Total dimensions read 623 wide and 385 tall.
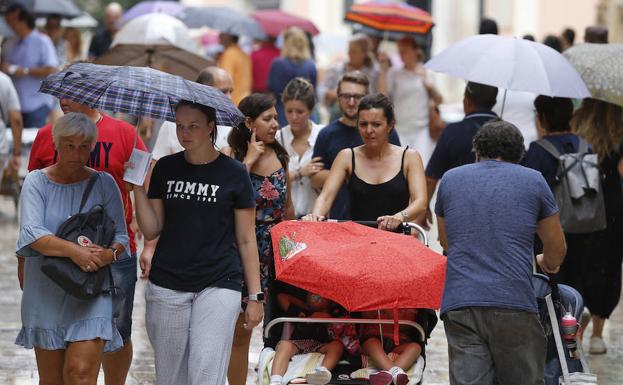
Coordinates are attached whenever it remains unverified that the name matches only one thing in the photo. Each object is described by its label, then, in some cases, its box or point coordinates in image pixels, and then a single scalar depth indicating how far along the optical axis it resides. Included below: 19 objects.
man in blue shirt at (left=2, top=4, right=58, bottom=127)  34.66
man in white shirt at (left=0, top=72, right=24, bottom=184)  25.66
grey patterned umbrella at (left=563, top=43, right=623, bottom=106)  20.08
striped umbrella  31.33
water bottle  15.04
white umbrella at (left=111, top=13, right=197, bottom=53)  26.06
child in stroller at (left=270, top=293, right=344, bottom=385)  14.55
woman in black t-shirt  14.21
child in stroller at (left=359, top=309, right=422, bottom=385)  14.44
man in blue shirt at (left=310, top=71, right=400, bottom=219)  19.02
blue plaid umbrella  14.18
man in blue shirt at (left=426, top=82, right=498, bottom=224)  19.12
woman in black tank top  17.08
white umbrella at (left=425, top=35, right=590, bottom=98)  18.55
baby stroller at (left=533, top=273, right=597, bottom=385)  14.87
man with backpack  18.89
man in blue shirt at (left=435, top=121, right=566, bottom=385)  14.00
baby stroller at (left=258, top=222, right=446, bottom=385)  14.39
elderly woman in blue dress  14.18
